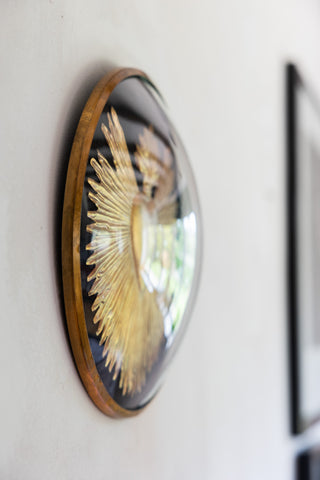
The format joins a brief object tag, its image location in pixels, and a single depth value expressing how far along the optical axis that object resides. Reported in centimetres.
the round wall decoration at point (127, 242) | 50
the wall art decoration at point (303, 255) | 127
